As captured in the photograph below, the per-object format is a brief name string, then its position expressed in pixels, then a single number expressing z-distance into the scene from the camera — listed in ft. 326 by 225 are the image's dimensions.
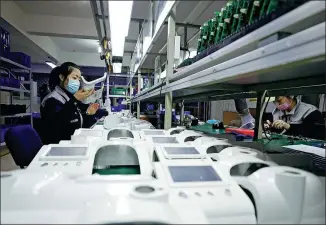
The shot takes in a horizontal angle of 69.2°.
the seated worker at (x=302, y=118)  10.24
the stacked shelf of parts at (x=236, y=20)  2.49
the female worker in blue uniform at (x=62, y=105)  8.49
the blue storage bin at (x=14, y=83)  16.10
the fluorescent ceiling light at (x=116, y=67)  22.84
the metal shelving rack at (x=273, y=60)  1.73
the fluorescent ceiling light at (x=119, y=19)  6.48
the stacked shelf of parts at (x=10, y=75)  14.76
